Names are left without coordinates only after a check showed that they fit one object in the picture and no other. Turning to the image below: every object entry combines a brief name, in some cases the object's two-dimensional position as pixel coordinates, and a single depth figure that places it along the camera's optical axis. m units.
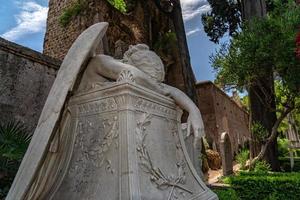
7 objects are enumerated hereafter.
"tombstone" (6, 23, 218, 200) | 2.01
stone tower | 10.11
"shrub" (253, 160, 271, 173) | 7.79
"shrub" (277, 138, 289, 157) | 14.71
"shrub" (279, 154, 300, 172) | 10.49
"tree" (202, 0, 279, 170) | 8.30
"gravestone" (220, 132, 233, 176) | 9.30
